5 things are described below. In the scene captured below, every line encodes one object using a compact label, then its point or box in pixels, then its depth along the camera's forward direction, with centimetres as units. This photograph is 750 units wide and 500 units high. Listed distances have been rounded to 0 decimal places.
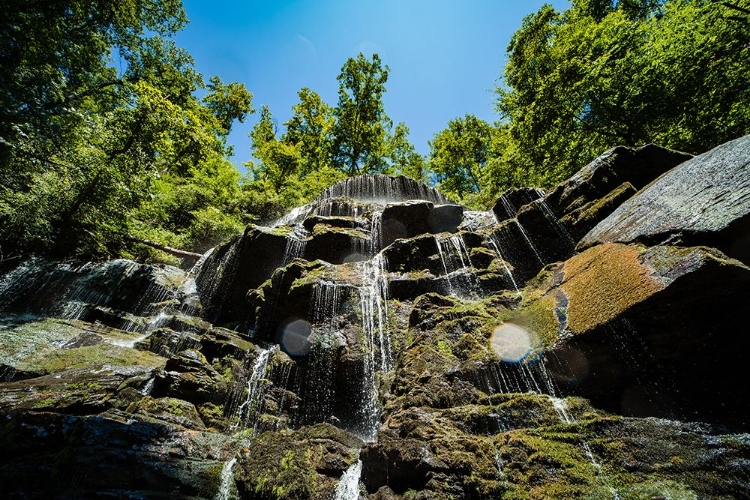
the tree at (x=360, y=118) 2752
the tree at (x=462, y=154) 2897
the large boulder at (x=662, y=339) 365
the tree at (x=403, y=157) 3083
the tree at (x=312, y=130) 2817
